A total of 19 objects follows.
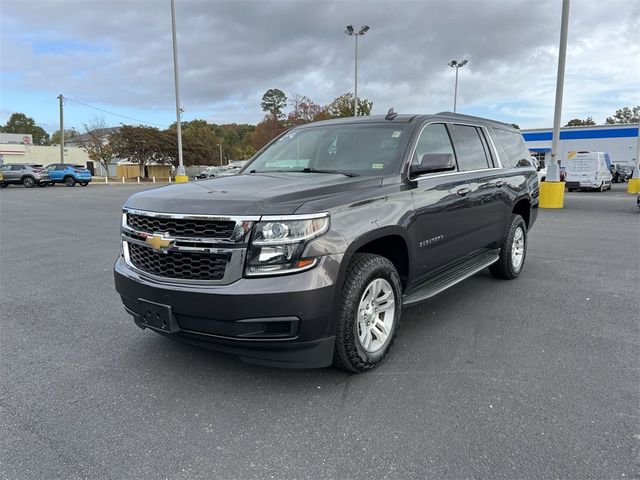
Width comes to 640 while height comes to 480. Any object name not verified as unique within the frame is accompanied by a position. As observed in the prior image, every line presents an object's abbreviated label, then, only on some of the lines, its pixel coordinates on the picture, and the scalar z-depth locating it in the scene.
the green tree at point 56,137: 98.12
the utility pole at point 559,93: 14.35
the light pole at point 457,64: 44.06
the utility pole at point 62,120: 51.13
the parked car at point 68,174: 34.91
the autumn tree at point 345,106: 47.62
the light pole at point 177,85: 21.81
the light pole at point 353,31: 31.86
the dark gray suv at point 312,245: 2.82
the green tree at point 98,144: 59.09
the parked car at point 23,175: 32.47
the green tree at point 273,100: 104.38
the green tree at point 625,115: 96.25
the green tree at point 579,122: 99.44
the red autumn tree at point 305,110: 52.31
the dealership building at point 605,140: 44.00
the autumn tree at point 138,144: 56.50
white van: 24.62
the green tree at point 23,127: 113.81
